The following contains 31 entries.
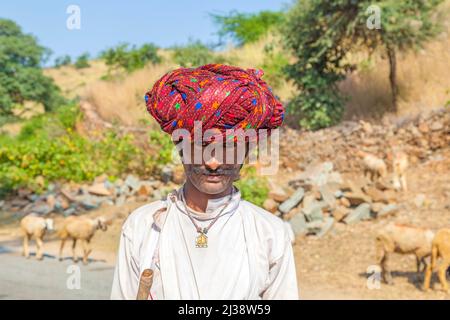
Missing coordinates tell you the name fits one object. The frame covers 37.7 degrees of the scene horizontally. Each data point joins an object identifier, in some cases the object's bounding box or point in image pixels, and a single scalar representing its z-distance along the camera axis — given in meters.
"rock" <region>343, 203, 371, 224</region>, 10.25
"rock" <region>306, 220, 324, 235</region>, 10.09
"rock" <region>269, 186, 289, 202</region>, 10.98
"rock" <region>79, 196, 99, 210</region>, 13.05
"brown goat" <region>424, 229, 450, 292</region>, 7.43
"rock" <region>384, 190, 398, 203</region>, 10.95
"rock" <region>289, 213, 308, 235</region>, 10.10
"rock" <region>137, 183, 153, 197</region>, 13.12
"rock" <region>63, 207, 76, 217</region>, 13.00
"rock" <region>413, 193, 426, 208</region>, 10.80
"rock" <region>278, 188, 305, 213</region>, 10.64
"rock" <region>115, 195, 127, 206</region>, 13.00
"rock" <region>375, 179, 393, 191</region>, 11.38
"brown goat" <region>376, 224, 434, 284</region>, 7.76
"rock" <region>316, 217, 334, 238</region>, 9.98
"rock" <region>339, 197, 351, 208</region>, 10.79
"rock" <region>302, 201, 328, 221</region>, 10.27
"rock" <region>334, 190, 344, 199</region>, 10.94
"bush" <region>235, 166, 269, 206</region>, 10.75
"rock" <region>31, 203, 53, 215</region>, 13.23
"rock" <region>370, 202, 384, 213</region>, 10.41
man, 2.38
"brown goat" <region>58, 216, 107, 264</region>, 9.24
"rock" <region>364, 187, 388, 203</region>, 10.81
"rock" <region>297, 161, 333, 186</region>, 11.78
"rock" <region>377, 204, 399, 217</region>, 10.37
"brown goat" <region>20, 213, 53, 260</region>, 9.54
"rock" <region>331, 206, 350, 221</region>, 10.33
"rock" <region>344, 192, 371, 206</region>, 10.66
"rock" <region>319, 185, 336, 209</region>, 10.58
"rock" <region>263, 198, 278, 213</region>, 10.75
